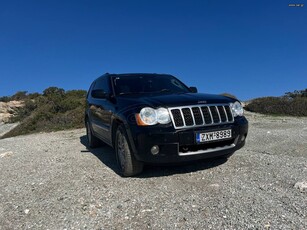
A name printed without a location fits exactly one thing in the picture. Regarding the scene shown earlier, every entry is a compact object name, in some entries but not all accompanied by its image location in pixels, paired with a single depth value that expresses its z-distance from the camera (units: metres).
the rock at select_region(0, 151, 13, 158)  6.86
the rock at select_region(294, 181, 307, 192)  3.43
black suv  3.79
